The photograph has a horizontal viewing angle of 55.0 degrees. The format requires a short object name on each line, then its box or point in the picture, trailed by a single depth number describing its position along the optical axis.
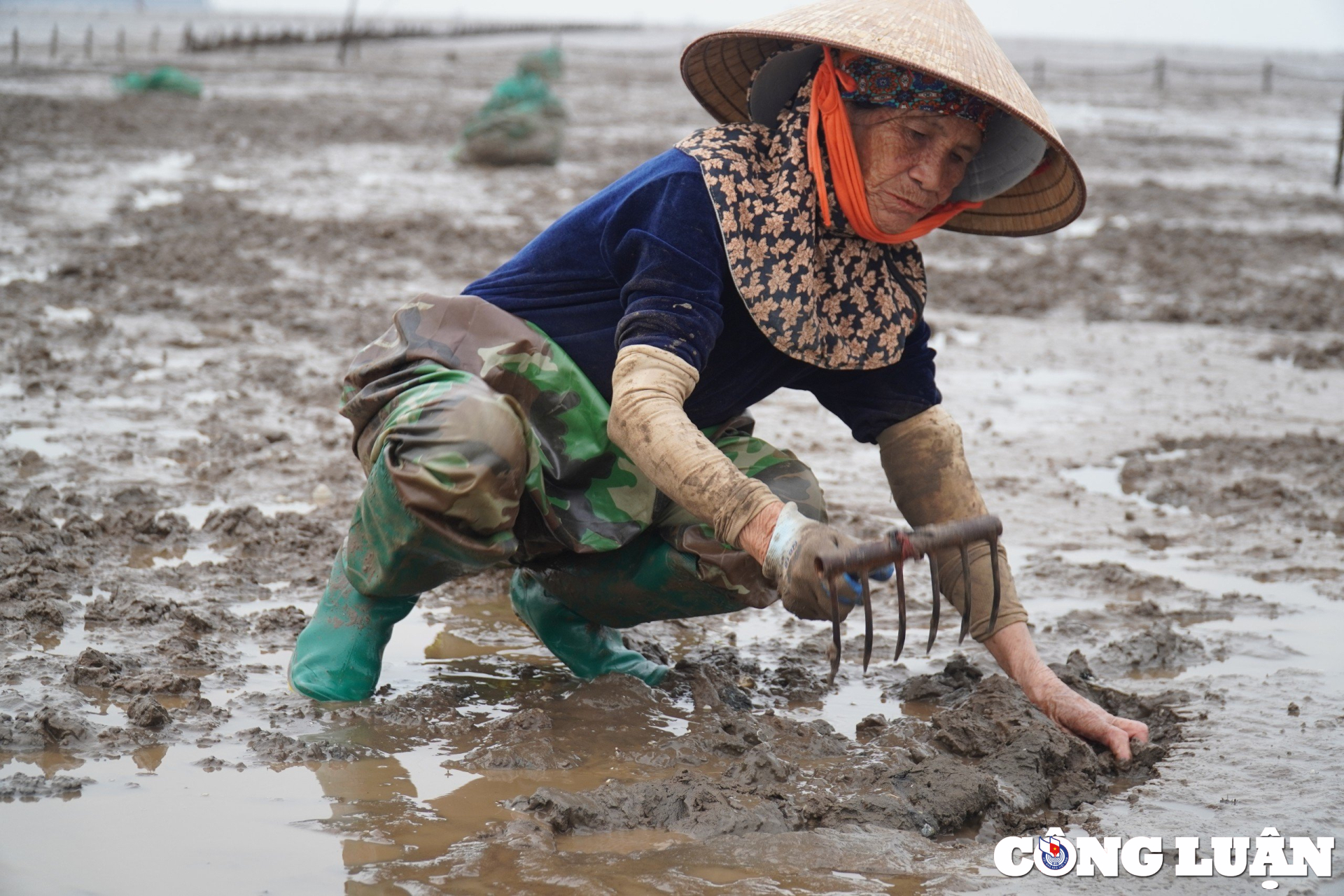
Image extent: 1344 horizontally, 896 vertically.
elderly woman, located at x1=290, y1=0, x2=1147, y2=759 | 2.14
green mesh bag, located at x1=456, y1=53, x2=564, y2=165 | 12.23
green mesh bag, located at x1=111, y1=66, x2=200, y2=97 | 17.62
